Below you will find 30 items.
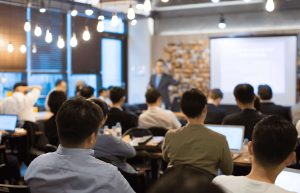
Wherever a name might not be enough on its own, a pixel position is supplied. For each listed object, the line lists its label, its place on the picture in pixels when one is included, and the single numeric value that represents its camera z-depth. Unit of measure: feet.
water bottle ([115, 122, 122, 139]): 17.26
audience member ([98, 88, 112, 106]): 28.90
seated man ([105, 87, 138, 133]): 18.53
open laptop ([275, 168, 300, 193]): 7.54
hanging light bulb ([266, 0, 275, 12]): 15.99
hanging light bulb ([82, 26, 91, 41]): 20.85
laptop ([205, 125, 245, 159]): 14.51
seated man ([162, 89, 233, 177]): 11.12
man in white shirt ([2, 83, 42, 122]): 22.54
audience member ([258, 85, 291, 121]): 20.95
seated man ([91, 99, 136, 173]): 12.66
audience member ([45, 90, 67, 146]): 17.37
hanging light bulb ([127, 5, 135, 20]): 17.69
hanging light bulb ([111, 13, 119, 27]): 19.04
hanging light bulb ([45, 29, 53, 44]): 21.29
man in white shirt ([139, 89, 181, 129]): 18.88
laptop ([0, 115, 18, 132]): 20.30
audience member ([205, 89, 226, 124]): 21.80
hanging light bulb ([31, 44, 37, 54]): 27.83
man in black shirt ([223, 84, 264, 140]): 16.08
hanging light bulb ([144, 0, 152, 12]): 17.58
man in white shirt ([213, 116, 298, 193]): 6.49
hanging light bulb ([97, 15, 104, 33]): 19.56
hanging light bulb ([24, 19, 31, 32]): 21.13
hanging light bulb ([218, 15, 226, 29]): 30.58
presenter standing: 33.33
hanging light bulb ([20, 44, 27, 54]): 26.96
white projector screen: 32.30
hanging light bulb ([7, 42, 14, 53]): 25.71
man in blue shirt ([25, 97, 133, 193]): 7.36
